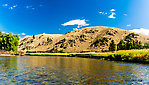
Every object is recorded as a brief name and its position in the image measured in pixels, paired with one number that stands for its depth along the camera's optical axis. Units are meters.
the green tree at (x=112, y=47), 103.96
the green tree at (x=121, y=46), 103.18
